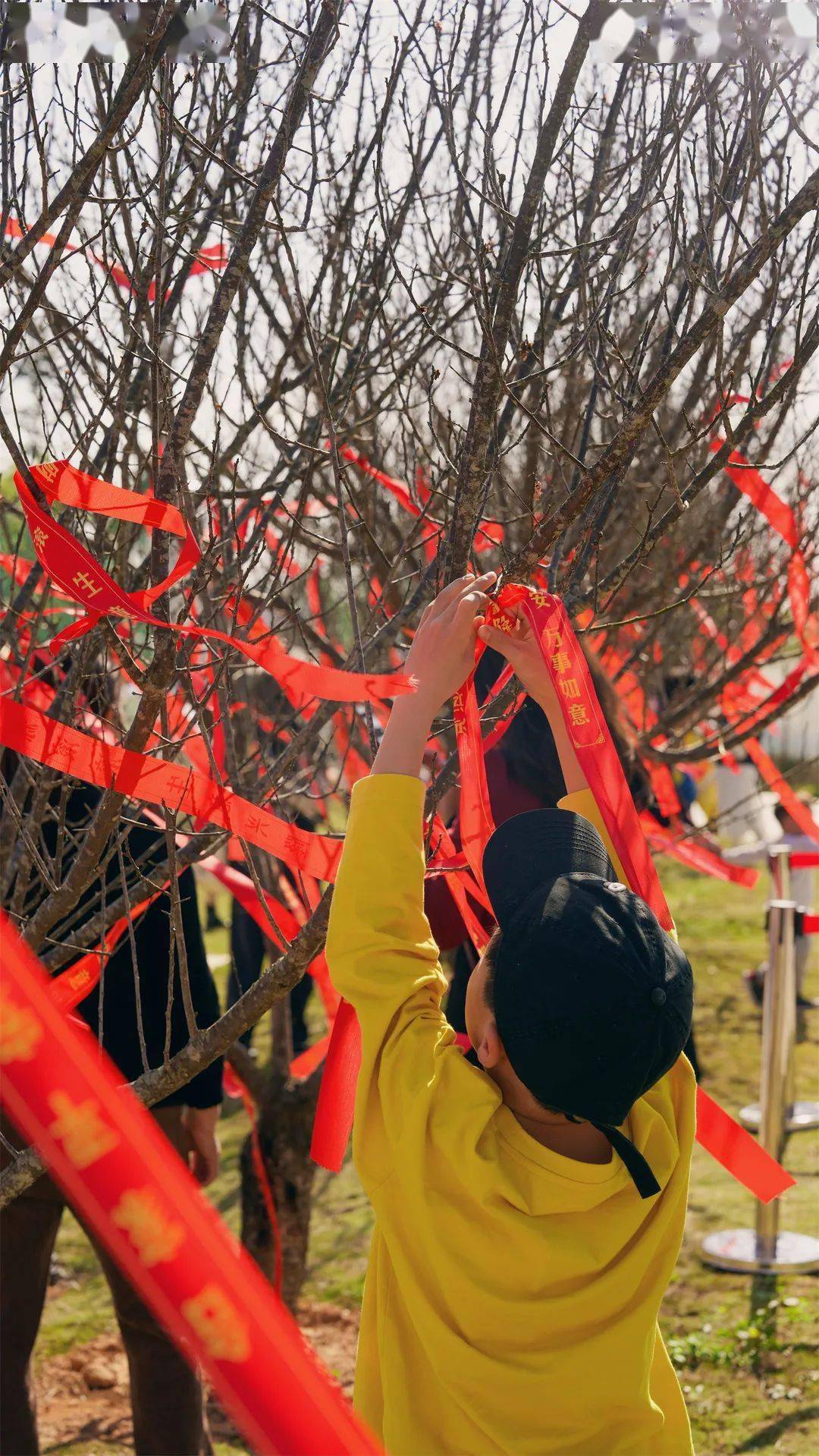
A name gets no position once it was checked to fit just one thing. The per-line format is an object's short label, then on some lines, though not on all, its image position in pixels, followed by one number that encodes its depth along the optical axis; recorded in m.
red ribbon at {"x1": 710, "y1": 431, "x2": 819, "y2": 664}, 2.99
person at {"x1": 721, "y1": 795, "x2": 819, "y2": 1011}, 7.91
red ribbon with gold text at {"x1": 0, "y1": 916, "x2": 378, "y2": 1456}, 1.38
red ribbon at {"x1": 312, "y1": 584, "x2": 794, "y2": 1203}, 1.97
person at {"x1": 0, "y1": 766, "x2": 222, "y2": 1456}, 2.98
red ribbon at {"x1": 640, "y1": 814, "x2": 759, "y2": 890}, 4.45
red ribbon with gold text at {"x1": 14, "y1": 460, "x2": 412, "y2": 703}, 1.95
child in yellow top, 1.62
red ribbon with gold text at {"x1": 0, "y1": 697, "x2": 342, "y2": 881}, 2.12
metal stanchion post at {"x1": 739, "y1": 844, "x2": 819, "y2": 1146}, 5.70
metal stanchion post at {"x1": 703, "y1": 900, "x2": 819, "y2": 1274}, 5.08
